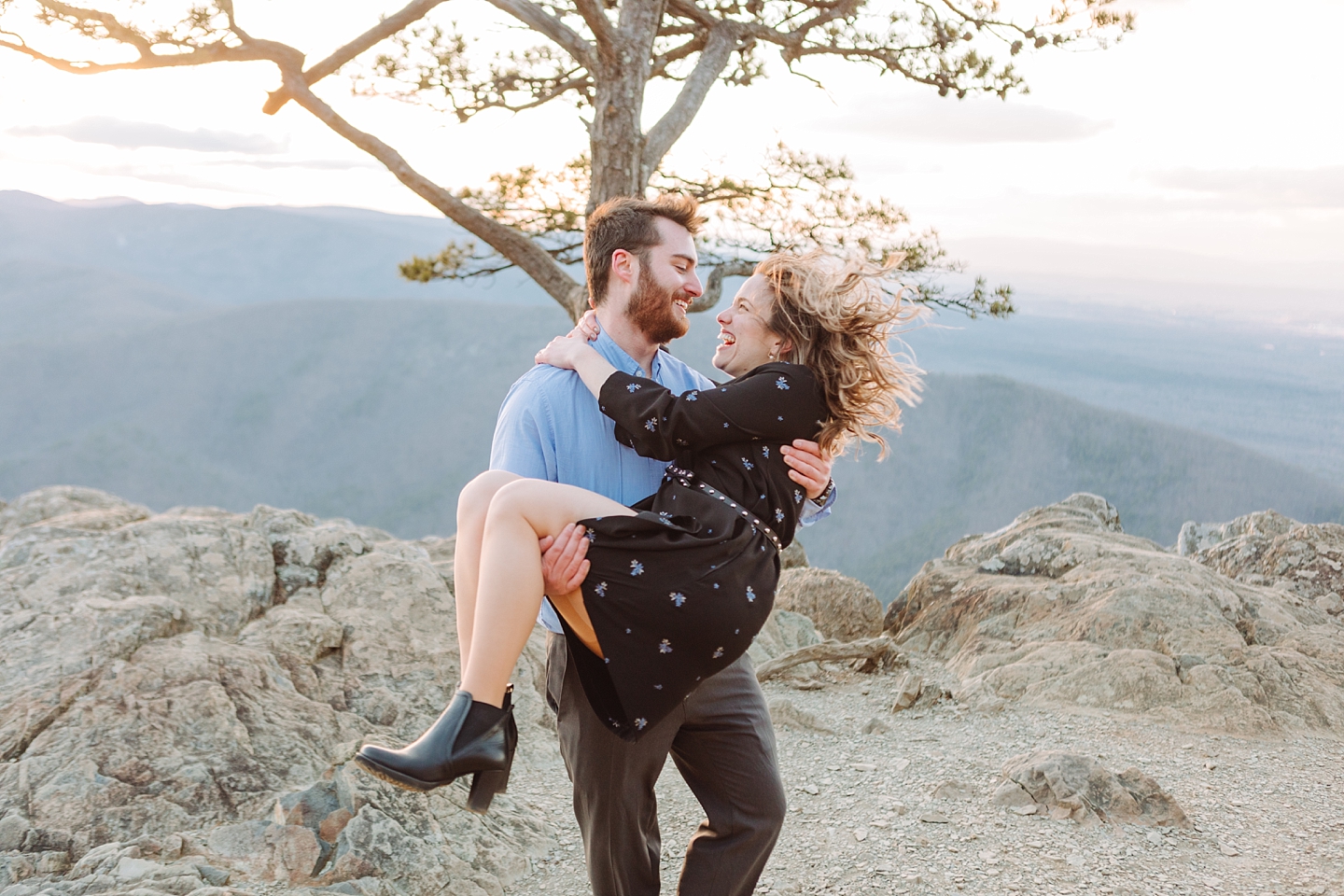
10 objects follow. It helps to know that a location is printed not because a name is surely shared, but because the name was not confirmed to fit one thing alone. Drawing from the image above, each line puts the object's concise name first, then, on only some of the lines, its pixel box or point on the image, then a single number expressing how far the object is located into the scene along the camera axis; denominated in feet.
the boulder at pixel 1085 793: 11.29
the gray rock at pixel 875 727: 14.79
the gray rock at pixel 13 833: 9.48
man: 6.28
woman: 5.61
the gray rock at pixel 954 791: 12.09
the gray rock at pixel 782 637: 18.15
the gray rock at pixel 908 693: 15.65
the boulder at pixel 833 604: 21.01
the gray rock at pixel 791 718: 14.93
